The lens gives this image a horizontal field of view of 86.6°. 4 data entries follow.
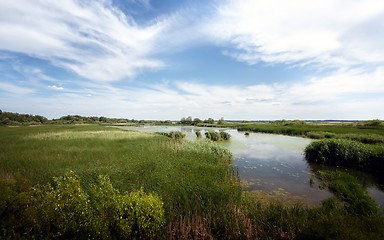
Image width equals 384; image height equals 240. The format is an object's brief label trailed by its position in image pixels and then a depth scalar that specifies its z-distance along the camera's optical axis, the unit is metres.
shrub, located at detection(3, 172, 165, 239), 5.07
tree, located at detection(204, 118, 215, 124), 131.88
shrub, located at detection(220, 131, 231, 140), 37.92
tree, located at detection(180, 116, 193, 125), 145.50
